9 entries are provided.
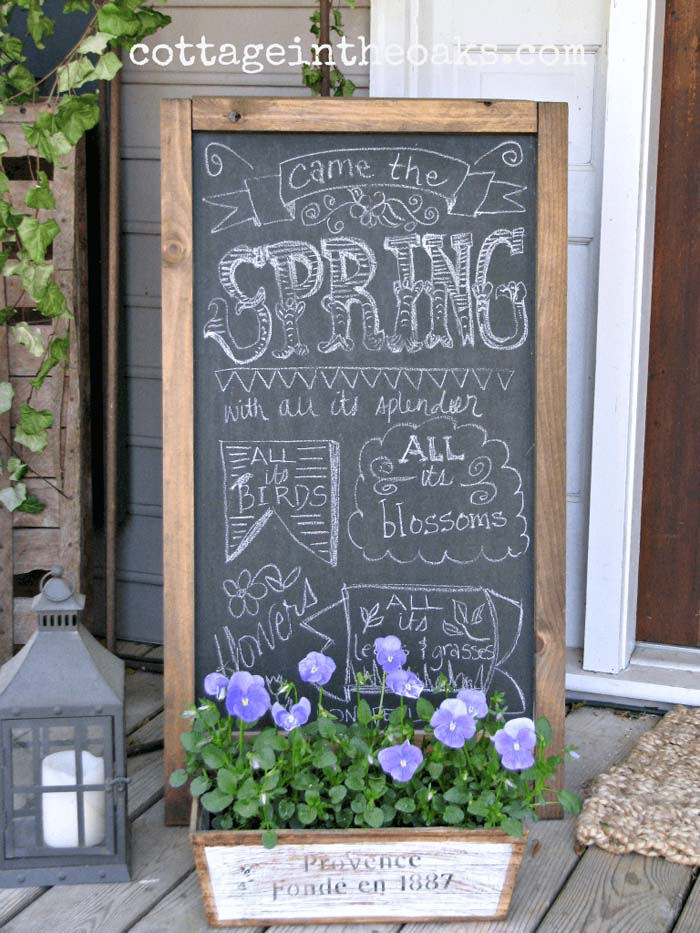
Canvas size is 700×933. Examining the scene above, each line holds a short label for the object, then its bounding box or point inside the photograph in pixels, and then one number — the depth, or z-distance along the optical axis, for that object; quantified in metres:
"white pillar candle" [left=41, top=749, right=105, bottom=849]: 2.05
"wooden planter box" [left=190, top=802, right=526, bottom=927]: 1.93
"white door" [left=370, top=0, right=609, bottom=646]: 2.77
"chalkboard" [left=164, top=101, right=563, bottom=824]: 2.23
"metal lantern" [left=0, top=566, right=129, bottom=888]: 2.03
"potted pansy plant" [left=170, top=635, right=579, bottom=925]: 1.92
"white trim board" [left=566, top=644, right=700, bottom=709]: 2.86
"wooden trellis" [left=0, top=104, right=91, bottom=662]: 2.93
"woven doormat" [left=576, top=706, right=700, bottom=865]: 2.23
